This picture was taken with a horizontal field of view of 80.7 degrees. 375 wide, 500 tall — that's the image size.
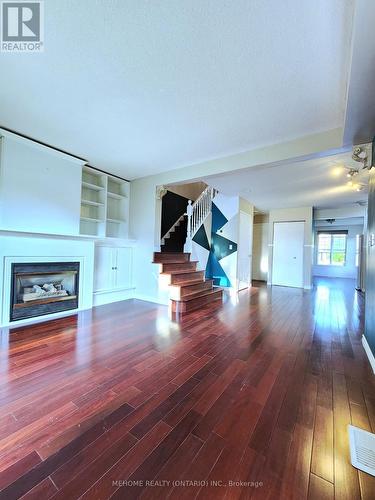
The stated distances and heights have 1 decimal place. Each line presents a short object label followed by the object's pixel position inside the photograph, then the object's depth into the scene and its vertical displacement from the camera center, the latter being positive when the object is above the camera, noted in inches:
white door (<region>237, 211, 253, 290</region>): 246.5 +2.7
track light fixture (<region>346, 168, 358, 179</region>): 149.0 +56.6
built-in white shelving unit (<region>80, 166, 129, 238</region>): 167.0 +33.8
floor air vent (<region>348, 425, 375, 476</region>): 44.0 -41.9
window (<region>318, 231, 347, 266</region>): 391.9 +12.0
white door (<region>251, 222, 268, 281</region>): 341.1 +1.5
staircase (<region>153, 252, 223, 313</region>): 154.6 -26.2
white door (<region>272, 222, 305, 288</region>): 278.5 -0.6
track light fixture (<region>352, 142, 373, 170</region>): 102.5 +50.0
